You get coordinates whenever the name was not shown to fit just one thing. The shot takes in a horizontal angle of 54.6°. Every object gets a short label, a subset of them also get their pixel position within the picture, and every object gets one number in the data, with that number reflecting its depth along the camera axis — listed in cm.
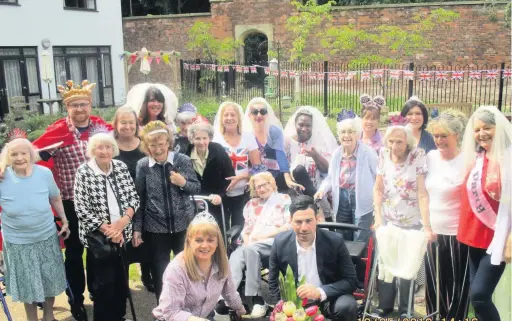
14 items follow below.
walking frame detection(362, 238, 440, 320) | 364
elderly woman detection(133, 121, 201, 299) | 395
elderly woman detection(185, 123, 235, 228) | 452
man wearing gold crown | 415
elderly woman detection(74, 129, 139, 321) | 379
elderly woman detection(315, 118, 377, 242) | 438
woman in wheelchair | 405
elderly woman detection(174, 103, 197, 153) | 485
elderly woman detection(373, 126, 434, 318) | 382
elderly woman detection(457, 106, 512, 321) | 312
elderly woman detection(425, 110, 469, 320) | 363
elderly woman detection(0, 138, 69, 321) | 374
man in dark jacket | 351
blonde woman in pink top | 321
